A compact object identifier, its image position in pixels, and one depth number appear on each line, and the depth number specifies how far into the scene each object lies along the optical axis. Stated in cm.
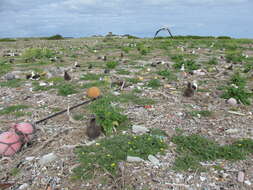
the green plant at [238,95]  512
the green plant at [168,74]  729
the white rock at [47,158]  308
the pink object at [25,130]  346
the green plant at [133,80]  695
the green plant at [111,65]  909
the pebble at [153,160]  301
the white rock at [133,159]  302
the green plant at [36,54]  1273
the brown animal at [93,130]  362
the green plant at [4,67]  911
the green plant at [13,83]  707
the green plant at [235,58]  1007
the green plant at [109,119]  381
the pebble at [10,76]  792
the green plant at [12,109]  497
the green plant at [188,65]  852
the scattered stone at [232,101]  509
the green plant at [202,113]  456
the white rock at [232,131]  386
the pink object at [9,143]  325
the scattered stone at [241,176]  269
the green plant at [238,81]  641
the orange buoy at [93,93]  555
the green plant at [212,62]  962
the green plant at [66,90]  602
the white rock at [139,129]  386
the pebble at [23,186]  264
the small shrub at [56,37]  3824
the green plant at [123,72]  826
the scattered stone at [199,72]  791
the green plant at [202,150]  306
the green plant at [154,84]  648
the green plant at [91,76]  761
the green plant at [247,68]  808
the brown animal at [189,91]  558
